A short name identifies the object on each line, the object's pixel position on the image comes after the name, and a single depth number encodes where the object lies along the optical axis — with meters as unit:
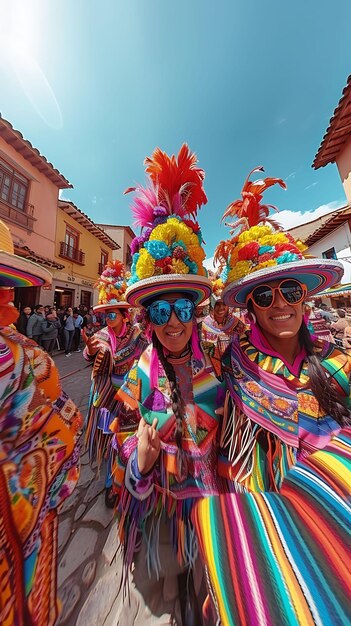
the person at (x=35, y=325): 7.16
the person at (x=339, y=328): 5.74
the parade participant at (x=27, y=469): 0.82
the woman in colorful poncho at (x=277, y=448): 0.36
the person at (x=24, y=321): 7.43
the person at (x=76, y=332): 9.69
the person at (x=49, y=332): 7.56
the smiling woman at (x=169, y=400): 1.17
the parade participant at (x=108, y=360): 2.32
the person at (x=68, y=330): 9.04
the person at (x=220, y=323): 3.21
